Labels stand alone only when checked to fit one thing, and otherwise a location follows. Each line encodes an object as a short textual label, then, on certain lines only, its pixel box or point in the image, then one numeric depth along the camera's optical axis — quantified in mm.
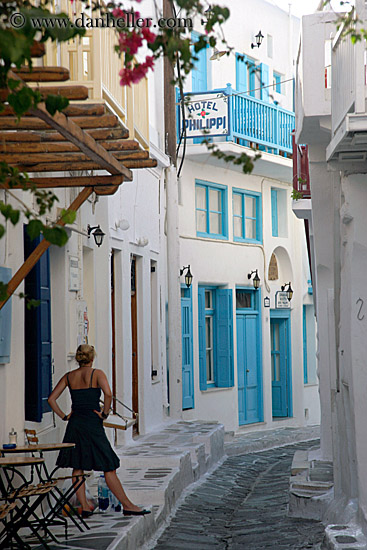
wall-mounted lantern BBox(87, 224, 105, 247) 17399
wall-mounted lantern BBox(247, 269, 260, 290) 33197
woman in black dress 12798
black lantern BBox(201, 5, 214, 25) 6052
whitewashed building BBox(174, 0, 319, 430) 30070
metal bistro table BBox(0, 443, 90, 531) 11165
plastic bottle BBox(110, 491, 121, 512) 13688
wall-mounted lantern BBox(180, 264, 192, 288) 29011
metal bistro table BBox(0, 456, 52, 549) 9894
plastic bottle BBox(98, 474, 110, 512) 13701
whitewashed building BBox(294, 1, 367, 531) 11525
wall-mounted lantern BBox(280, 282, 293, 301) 35281
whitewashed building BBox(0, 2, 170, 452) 12023
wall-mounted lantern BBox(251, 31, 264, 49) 32767
